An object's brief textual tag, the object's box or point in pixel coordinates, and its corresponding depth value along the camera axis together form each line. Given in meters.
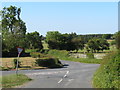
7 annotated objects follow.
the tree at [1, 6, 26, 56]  42.66
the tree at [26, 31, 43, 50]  76.38
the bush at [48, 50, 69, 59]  54.94
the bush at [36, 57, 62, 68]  36.16
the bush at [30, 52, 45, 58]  53.52
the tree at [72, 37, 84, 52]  83.28
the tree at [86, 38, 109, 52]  85.12
